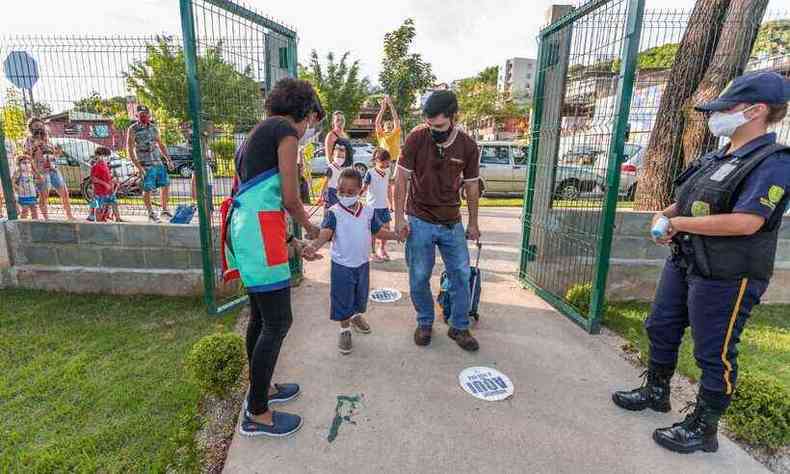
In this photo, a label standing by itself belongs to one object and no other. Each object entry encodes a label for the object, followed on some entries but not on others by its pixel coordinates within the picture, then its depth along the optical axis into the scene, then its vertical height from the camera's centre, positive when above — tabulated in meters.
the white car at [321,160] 17.63 -0.65
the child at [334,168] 5.10 -0.29
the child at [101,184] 6.12 -0.63
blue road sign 4.98 +0.77
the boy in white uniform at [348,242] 3.14 -0.71
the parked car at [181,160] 6.97 -0.34
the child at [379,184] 5.07 -0.45
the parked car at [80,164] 6.99 -0.45
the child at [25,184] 5.69 -0.61
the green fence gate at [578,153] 3.40 -0.04
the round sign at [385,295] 4.41 -1.54
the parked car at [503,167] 12.44 -0.55
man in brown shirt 3.15 -0.44
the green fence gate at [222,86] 3.49 +0.50
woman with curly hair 2.11 -0.35
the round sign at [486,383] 2.80 -1.57
